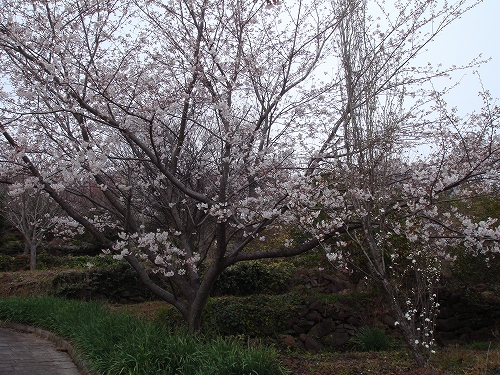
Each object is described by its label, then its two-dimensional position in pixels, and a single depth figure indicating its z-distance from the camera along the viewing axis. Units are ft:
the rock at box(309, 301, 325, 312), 27.78
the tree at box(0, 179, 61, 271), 45.52
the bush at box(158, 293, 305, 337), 25.25
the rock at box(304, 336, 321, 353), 26.43
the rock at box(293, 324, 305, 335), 26.99
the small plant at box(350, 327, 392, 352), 24.79
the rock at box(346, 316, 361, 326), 27.81
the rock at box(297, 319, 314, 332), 27.18
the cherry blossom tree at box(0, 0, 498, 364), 16.25
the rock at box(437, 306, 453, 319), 30.19
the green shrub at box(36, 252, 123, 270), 46.15
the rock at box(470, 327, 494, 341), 29.68
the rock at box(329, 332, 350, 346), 26.99
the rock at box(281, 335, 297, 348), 25.83
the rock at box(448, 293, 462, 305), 30.53
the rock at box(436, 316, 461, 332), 29.99
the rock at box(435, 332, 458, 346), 29.27
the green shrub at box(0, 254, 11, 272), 47.97
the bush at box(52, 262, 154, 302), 32.17
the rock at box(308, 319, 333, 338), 27.25
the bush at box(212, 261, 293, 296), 32.22
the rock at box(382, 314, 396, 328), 27.84
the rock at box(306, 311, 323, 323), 27.53
